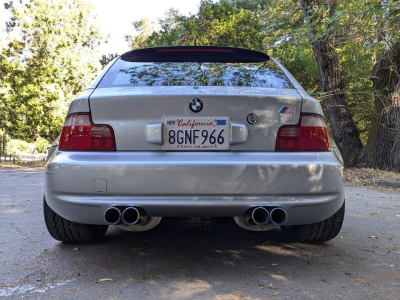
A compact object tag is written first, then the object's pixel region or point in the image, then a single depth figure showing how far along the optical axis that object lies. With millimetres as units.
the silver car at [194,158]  2506
